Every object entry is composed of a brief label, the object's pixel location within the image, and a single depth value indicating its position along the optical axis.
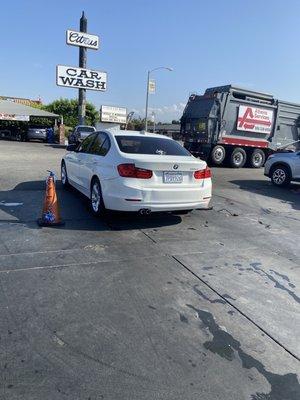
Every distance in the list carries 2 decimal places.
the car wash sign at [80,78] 30.67
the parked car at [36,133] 34.81
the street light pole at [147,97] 41.01
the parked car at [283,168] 13.05
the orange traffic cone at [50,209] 6.59
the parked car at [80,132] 28.89
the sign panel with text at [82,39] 31.06
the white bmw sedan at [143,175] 6.43
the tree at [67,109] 56.06
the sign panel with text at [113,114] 42.12
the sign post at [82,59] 31.75
